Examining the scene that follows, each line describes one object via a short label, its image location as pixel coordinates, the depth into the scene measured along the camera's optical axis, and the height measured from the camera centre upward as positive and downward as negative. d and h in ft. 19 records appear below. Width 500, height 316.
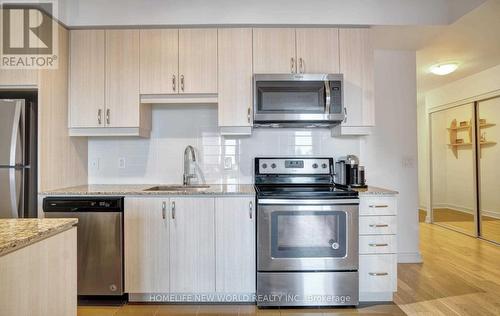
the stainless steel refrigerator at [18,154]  7.02 +0.23
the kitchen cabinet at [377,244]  7.36 -2.06
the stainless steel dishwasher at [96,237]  7.31 -1.84
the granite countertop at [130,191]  7.38 -0.72
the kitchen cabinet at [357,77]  8.44 +2.42
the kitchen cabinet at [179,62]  8.42 +2.88
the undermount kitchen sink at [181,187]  8.90 -0.75
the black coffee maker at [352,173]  8.43 -0.33
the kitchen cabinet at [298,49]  8.43 +3.23
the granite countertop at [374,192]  7.38 -0.77
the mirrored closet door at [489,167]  12.65 -0.28
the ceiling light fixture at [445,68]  11.98 +3.82
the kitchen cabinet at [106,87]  8.47 +2.19
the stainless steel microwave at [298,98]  7.97 +1.75
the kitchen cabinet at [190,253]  7.46 -2.30
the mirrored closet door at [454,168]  13.99 -0.37
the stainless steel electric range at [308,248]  7.20 -2.11
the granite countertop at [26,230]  3.10 -0.81
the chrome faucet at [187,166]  9.16 -0.11
